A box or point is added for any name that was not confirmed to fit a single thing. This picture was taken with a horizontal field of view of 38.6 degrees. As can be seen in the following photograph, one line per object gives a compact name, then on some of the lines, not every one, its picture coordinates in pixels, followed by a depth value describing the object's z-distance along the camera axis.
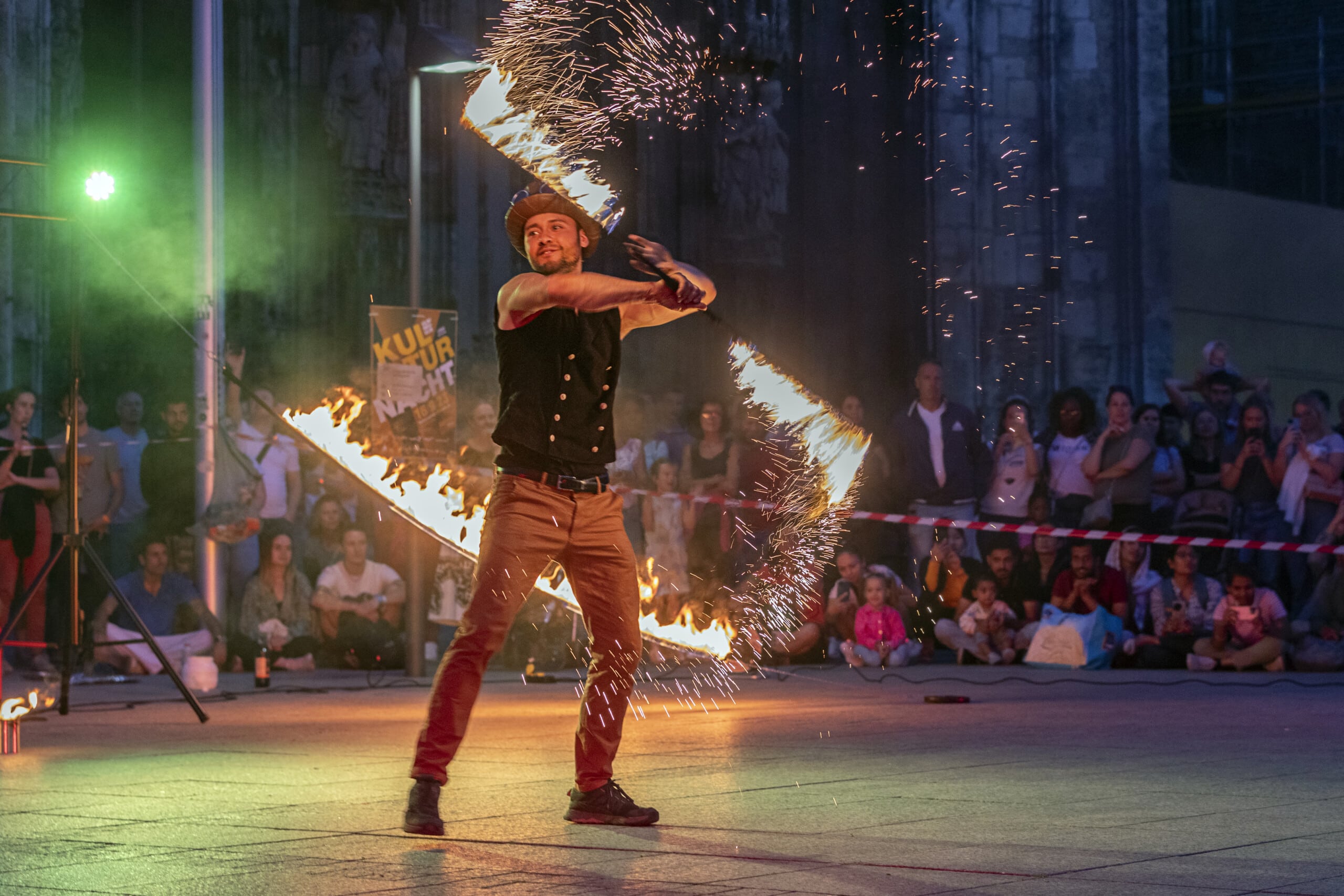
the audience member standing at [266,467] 15.02
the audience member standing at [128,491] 15.32
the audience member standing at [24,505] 14.45
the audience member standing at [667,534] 14.57
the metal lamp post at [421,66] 14.52
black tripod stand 9.68
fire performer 6.14
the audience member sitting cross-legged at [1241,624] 14.04
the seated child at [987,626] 14.84
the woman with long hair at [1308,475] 14.52
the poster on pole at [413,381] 14.66
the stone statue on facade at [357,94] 20.45
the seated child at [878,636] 14.68
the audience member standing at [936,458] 15.05
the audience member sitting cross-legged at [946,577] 15.05
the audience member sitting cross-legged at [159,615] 14.17
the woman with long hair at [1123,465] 14.76
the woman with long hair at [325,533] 15.08
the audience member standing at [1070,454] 14.98
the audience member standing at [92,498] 14.74
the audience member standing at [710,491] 14.50
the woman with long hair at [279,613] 14.70
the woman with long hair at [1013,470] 15.08
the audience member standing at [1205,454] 14.86
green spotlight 11.40
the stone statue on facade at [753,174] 23.05
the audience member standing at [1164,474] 14.87
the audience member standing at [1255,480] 14.67
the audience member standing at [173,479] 15.16
